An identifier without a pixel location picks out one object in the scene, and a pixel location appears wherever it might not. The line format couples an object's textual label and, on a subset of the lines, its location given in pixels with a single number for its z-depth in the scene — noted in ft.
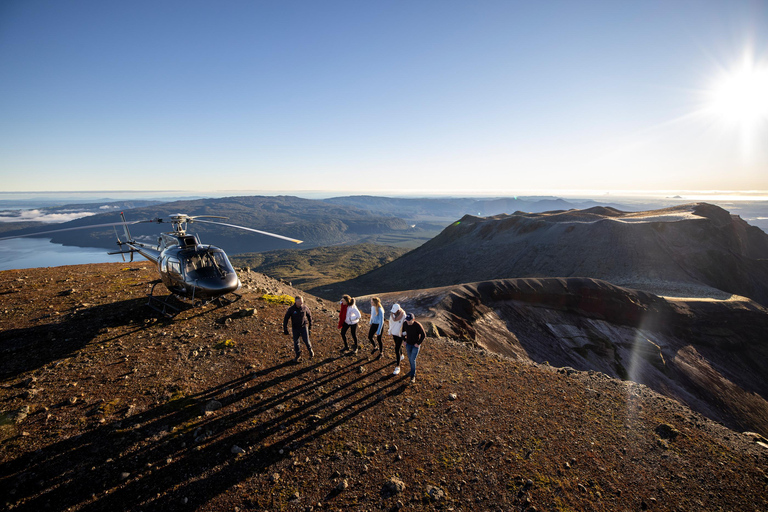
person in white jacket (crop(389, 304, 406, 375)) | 31.53
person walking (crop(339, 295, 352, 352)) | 34.47
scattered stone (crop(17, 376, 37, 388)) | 25.22
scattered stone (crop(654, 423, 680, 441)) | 27.30
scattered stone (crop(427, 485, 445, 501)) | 18.57
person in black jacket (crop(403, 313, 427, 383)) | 30.25
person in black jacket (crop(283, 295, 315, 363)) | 31.63
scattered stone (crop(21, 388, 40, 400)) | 23.89
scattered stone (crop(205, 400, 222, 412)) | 24.04
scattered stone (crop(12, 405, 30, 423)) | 21.43
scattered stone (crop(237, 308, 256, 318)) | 43.93
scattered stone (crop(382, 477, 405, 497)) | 18.56
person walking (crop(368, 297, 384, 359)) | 34.25
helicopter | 39.04
